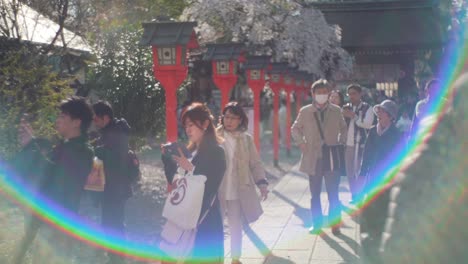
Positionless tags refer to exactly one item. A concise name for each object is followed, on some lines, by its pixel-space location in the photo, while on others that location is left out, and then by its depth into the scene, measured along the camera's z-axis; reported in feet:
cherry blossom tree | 59.88
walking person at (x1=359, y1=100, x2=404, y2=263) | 23.61
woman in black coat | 14.19
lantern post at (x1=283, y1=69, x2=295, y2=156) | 55.98
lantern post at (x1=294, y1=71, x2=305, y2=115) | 62.15
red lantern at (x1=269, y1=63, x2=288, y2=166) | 49.67
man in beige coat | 23.67
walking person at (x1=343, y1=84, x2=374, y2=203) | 28.50
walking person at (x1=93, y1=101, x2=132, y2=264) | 17.80
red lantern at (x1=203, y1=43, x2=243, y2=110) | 34.15
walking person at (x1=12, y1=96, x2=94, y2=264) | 13.43
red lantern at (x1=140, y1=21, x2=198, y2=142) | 23.62
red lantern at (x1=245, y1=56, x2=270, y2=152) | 42.63
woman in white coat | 19.04
